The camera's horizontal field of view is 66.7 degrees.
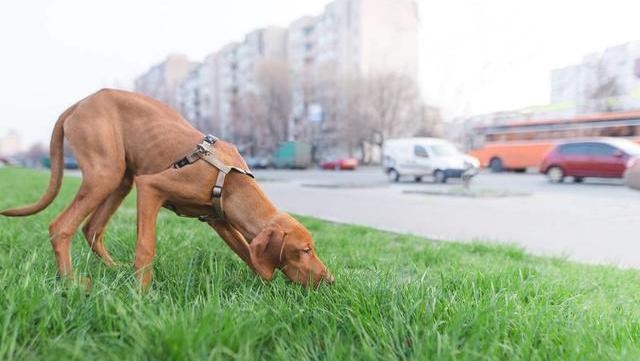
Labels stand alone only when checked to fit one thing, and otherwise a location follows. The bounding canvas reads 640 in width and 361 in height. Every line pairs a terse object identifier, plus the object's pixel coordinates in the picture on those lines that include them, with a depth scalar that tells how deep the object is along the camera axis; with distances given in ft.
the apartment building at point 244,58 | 257.55
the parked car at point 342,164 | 131.23
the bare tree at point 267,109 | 180.45
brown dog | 8.84
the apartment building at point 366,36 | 210.79
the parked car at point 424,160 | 65.36
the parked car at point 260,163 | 165.78
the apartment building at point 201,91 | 290.15
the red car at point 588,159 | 55.42
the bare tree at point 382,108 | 157.38
